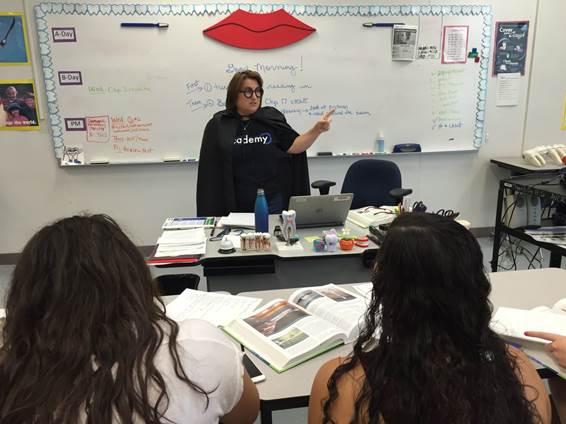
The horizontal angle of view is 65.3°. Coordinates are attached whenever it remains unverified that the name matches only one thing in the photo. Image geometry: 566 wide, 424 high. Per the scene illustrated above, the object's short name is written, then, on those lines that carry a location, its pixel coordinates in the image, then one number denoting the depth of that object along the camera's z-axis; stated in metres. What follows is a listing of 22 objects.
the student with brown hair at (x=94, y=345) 0.73
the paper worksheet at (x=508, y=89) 4.01
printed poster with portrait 3.47
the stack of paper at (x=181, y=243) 2.08
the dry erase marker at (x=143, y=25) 3.47
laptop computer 2.32
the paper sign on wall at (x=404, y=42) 3.74
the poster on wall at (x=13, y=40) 3.36
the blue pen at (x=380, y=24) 3.71
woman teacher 2.90
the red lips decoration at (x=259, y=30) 3.55
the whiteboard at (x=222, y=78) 3.48
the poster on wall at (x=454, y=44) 3.82
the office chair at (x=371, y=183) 2.96
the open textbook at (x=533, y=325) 1.21
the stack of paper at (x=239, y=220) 2.45
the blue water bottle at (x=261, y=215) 2.25
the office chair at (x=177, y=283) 2.22
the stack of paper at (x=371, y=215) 2.48
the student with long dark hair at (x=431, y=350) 0.81
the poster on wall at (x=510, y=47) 3.90
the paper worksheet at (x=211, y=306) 1.47
